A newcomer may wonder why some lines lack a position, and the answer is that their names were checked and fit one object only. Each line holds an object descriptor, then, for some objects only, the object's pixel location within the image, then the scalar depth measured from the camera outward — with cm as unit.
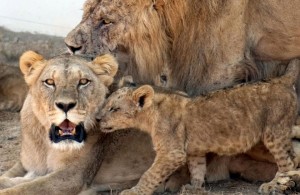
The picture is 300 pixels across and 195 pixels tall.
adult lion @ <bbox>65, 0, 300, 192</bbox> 1081
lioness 937
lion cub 959
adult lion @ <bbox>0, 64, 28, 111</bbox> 1561
